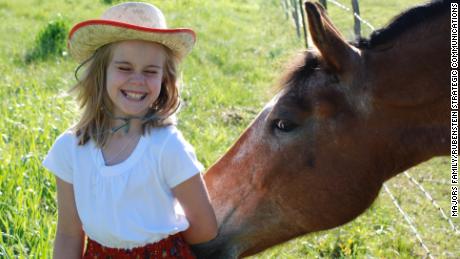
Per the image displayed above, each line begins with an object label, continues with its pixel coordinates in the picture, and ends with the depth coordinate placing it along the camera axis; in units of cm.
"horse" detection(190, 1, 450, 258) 244
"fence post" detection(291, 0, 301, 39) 1080
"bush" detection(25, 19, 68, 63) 979
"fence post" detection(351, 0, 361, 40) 556
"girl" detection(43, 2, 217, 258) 217
